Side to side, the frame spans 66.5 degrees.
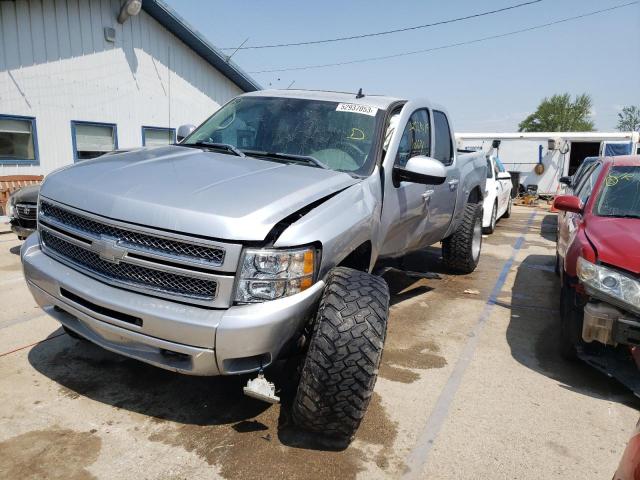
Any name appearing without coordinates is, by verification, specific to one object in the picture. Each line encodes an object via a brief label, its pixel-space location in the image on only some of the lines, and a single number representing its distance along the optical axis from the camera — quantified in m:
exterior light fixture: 11.57
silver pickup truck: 2.38
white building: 10.06
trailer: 19.25
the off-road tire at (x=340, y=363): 2.51
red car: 3.35
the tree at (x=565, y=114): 62.53
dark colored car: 6.21
